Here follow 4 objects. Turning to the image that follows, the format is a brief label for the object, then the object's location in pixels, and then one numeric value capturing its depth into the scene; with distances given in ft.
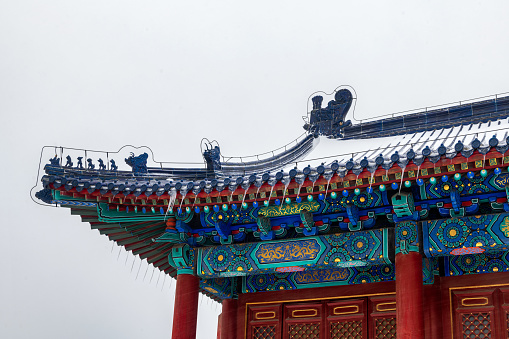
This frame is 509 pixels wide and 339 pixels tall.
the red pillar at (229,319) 35.17
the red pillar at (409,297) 26.53
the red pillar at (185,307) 30.96
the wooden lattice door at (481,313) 27.99
